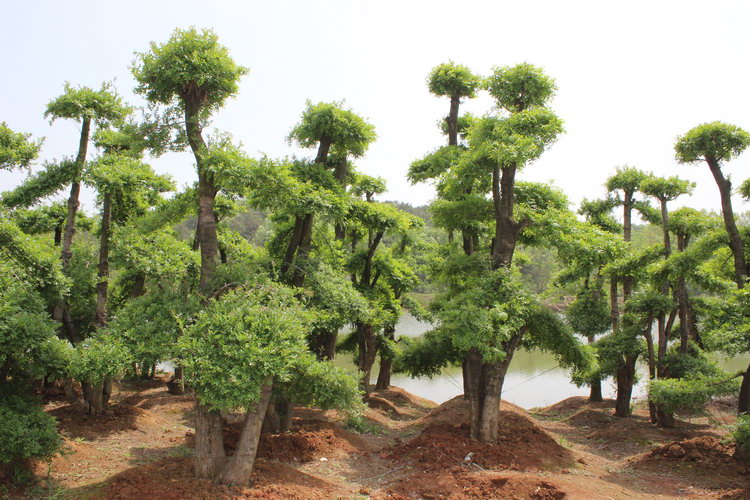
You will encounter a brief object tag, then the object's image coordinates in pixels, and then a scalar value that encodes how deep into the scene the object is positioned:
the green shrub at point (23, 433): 7.80
